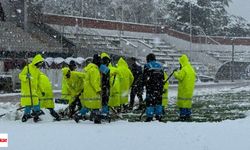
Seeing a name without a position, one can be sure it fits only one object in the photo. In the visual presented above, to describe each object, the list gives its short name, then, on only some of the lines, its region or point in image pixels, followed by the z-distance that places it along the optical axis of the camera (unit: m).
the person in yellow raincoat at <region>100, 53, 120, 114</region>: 16.60
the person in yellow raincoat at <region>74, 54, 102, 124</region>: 13.76
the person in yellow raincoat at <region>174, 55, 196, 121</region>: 15.02
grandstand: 39.18
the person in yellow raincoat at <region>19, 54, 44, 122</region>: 14.58
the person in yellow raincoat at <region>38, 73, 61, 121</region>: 15.29
